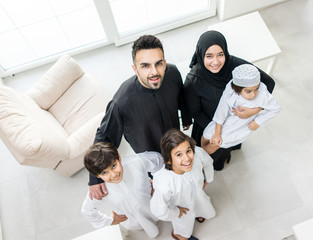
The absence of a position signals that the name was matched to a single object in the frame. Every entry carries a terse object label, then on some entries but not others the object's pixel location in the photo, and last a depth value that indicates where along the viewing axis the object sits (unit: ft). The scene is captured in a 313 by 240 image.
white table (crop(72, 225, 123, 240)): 5.52
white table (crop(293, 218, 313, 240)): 4.71
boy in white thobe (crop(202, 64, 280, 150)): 5.75
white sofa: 7.29
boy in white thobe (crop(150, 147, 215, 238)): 6.17
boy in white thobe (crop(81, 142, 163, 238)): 5.55
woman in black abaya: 6.18
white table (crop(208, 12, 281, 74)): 9.21
